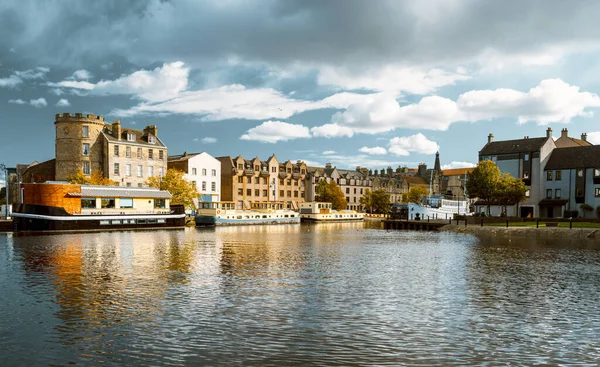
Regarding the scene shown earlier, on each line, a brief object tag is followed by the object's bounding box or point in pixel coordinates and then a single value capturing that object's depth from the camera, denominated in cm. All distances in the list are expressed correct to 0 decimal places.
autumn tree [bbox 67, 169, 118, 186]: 8025
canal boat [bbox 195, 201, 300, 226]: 8275
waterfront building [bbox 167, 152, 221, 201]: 10356
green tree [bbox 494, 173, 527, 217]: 7956
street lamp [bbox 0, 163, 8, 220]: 7469
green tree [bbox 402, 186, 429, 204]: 15338
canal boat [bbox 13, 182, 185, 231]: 5906
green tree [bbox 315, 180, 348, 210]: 13350
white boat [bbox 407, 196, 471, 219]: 10350
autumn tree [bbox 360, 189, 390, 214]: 14425
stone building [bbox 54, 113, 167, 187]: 8644
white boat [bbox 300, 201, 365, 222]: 10981
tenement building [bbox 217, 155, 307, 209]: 11756
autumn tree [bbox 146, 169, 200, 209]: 8244
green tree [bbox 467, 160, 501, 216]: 7988
